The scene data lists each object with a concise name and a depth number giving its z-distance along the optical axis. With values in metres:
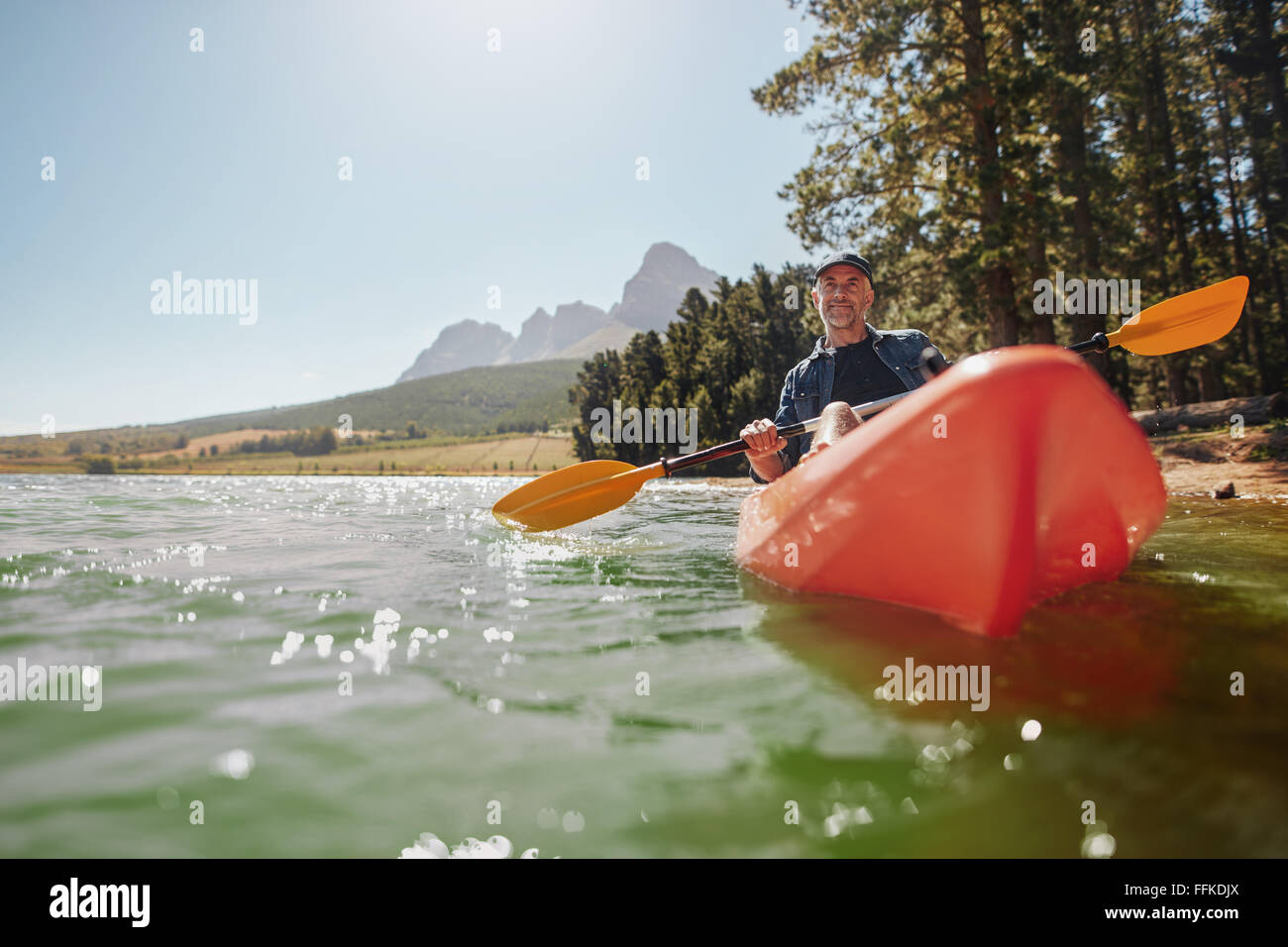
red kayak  2.55
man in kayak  5.43
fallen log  11.06
